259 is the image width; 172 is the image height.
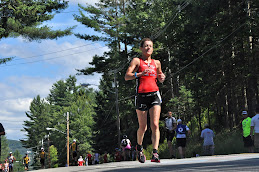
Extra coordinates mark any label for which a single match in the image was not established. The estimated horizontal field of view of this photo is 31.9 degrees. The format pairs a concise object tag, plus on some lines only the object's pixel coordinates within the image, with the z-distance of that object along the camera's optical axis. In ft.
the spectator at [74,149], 85.28
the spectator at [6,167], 133.59
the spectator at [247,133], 58.13
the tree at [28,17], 106.83
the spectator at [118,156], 95.50
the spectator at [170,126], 57.52
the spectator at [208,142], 61.93
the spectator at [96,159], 134.00
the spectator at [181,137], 59.16
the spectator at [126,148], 84.33
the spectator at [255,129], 54.19
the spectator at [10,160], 123.59
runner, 26.21
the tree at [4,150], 610.40
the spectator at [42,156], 108.26
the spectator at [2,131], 35.49
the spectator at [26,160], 129.18
